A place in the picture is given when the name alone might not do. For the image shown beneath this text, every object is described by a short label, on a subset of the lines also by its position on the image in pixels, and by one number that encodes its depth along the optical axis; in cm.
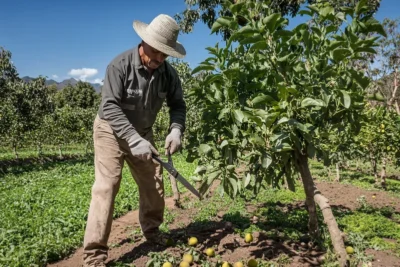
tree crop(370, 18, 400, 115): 2388
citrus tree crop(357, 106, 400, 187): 853
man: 302
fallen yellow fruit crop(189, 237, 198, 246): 333
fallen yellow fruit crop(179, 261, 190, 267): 286
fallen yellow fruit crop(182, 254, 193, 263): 295
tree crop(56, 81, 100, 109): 4878
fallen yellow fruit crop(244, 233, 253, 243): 338
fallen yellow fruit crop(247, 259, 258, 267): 279
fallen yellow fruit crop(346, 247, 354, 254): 308
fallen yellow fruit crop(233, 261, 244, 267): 278
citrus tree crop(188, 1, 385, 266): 201
